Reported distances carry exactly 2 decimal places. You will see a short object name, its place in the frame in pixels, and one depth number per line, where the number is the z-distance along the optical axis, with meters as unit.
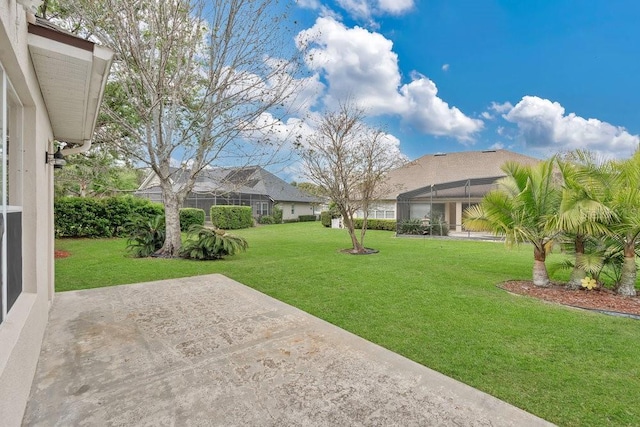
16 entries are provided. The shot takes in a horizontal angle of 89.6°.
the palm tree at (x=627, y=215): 5.67
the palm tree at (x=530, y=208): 6.95
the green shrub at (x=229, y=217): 23.06
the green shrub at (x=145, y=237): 10.84
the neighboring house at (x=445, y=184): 20.59
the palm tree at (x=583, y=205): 5.92
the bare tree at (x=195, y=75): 8.78
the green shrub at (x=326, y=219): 26.82
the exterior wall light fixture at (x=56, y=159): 4.88
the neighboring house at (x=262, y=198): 27.97
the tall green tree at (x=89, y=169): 12.36
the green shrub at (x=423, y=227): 19.22
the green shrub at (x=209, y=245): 10.24
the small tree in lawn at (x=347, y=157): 12.73
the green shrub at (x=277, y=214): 30.58
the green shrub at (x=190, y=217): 19.45
